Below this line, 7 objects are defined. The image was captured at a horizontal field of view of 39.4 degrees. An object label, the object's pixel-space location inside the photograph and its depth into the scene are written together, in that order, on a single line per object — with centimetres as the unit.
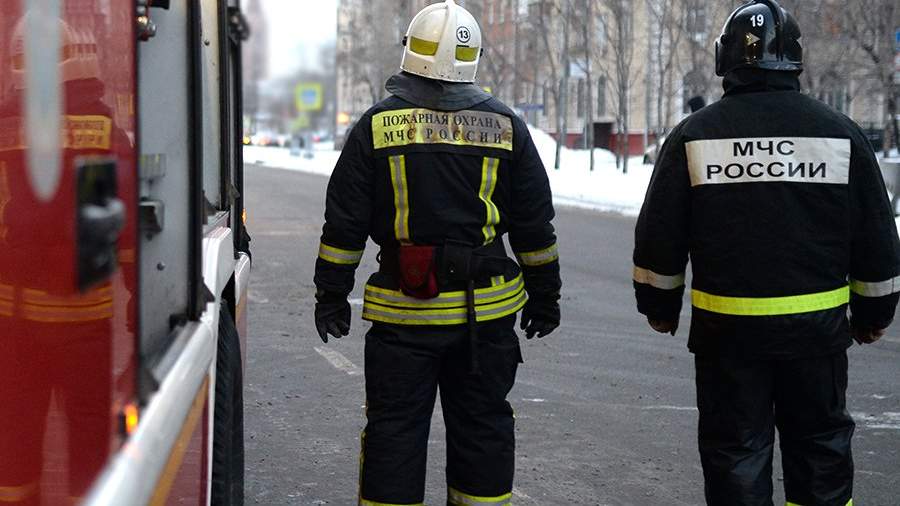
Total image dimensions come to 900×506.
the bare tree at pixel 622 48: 3456
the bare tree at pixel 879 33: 2370
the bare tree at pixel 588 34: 3544
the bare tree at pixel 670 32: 3406
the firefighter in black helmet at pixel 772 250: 355
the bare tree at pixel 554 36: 3716
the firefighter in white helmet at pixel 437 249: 371
